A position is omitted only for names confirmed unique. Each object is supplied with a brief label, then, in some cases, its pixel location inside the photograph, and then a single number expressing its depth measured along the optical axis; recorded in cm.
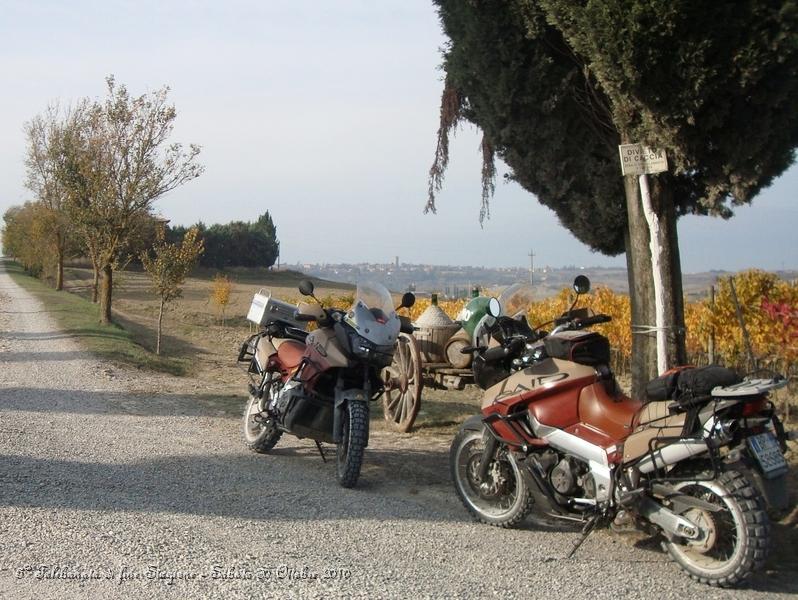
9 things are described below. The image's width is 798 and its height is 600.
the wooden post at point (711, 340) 959
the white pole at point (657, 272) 679
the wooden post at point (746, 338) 642
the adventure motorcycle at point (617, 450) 416
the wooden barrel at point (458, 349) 837
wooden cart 840
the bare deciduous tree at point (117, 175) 2109
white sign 661
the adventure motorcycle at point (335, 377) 635
